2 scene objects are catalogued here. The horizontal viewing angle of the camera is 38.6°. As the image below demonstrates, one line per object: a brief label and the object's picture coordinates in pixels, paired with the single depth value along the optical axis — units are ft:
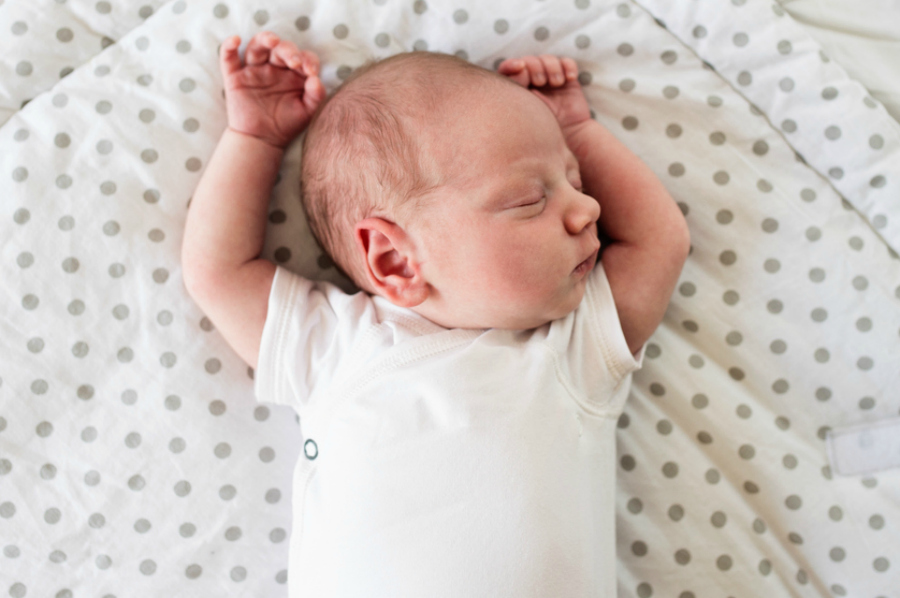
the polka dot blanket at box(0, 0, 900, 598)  1.74
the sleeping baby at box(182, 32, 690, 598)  1.57
